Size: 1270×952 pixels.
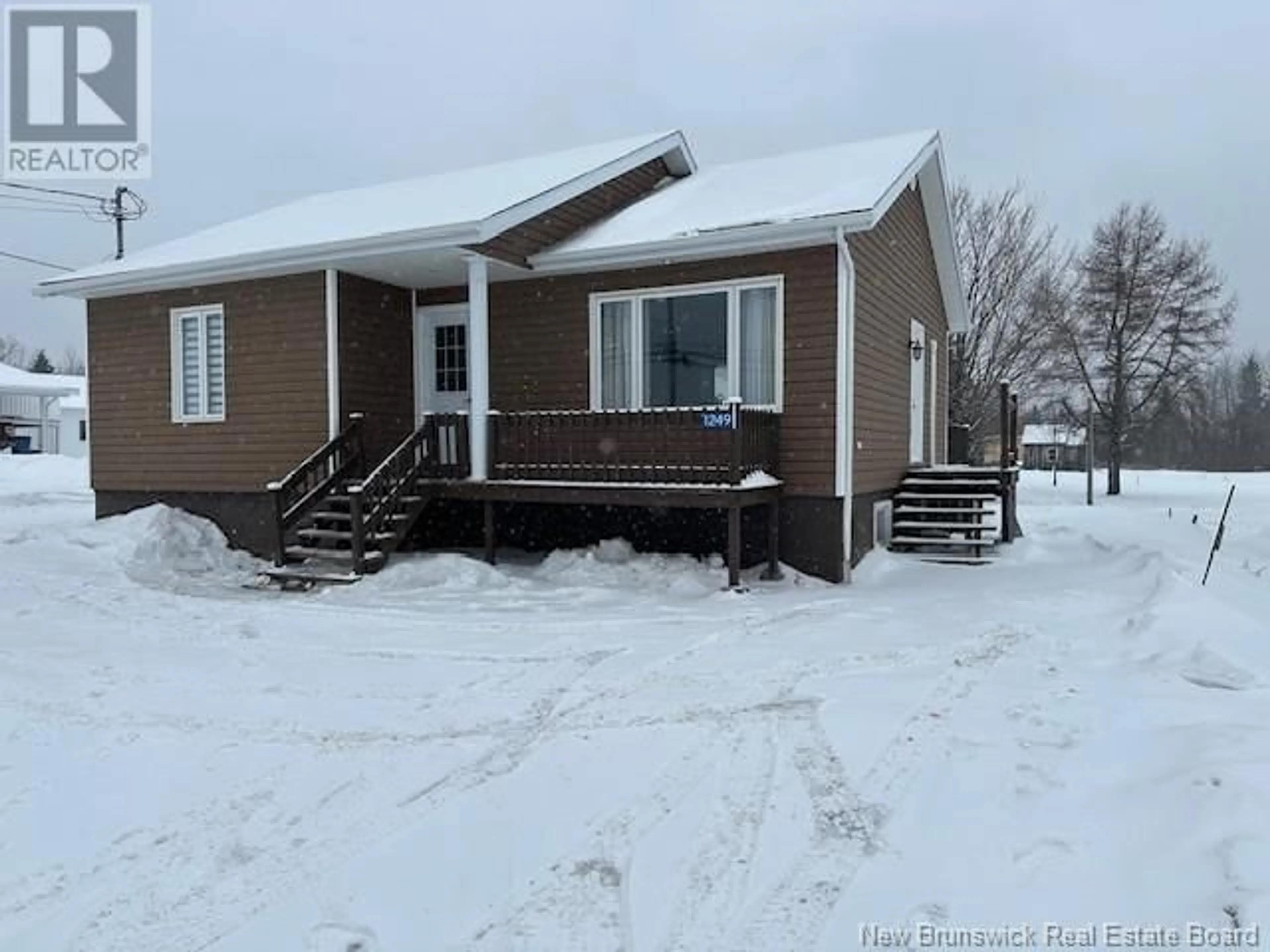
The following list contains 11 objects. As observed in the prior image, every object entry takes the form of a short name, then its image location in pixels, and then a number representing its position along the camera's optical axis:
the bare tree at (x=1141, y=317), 30.41
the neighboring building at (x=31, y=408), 40.25
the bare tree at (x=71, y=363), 82.94
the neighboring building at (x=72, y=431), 44.31
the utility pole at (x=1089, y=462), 25.11
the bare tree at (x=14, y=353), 81.56
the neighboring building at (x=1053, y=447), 40.44
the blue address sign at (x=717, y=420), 9.21
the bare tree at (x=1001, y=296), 28.75
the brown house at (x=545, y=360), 9.91
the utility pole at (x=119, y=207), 26.19
